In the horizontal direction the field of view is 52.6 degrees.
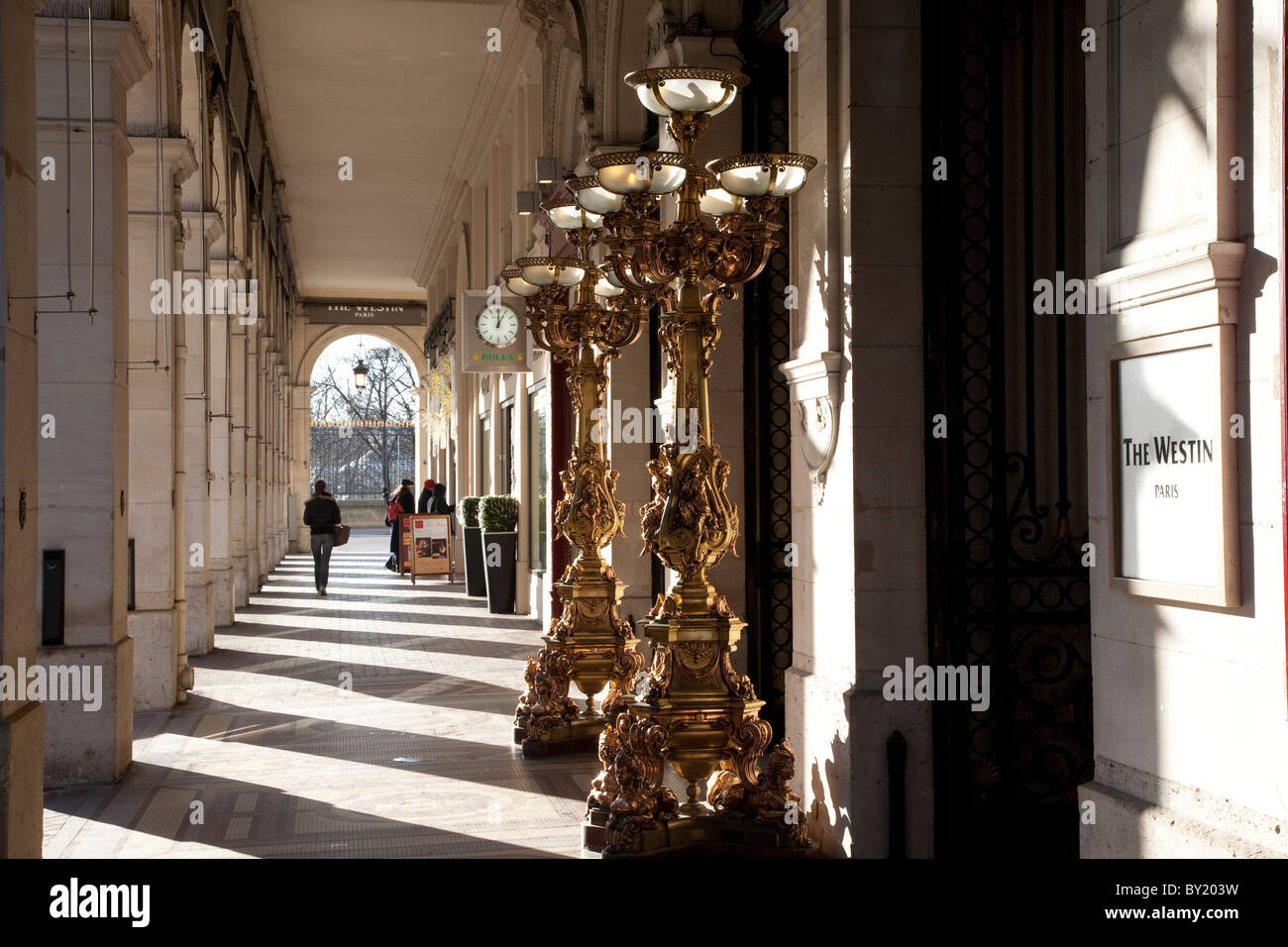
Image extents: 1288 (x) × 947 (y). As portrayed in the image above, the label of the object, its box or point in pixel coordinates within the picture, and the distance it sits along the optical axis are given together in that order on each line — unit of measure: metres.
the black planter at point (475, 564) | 19.39
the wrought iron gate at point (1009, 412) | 5.75
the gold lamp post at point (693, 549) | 5.81
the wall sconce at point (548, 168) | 12.53
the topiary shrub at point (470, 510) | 18.94
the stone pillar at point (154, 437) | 10.29
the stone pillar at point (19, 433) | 4.97
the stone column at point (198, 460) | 13.53
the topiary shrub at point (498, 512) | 17.00
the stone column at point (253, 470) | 20.67
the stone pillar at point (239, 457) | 18.33
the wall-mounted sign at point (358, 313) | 39.78
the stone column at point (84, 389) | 7.93
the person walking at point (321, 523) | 20.64
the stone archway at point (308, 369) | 41.16
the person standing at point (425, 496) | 26.00
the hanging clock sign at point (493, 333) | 15.93
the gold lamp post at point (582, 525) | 8.38
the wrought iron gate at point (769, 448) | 8.72
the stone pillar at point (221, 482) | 16.02
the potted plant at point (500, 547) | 17.05
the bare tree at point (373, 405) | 54.28
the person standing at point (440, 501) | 24.64
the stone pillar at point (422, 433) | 37.44
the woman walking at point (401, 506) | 27.80
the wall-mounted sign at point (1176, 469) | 3.46
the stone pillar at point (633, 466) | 10.64
